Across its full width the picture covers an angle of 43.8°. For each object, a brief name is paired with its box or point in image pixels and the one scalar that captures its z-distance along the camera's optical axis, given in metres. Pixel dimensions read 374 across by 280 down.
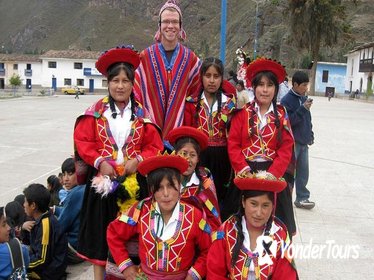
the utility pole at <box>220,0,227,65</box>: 9.70
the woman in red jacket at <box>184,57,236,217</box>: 3.72
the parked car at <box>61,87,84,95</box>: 52.91
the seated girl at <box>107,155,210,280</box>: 2.82
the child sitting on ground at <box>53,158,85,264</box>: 4.01
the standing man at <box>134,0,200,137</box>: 3.88
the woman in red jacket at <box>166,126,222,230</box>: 3.21
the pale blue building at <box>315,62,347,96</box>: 57.03
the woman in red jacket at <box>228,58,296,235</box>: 3.50
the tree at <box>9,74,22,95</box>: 56.94
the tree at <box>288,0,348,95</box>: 43.81
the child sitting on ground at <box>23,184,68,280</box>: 3.67
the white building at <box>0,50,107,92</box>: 63.91
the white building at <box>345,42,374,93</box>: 48.03
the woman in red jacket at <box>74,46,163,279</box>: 3.16
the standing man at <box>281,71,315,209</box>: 5.09
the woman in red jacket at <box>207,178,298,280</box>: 2.66
